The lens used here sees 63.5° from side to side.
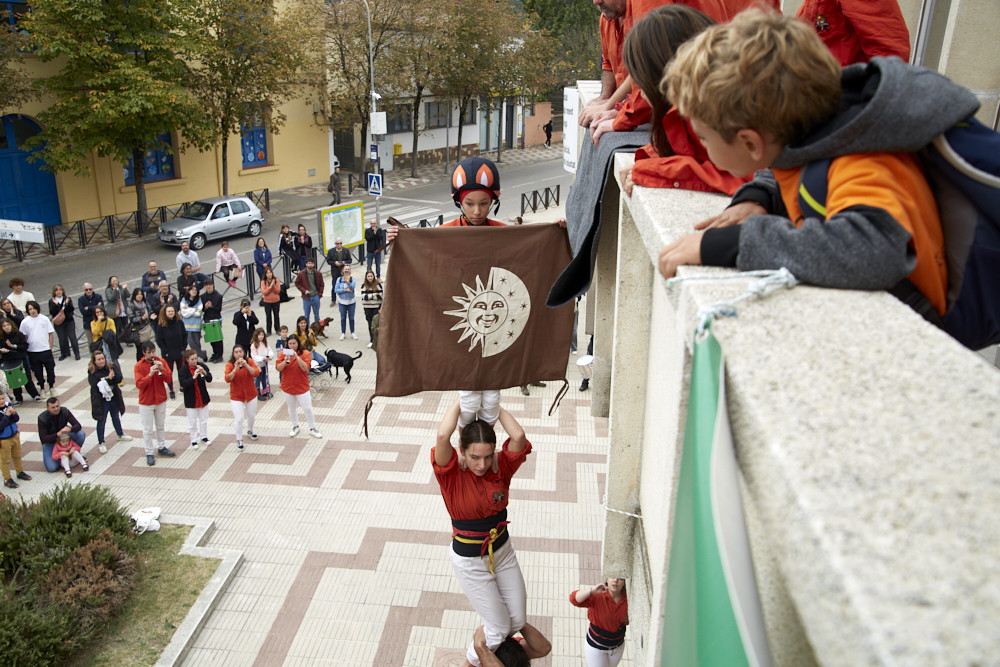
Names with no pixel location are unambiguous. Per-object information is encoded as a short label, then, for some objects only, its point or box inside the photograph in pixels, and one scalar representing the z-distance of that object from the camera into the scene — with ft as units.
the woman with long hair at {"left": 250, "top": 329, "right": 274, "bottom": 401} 45.09
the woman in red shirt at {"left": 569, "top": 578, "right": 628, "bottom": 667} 21.24
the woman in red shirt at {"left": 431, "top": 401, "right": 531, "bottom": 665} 19.30
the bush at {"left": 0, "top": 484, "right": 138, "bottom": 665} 26.68
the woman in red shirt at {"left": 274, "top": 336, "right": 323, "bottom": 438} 43.14
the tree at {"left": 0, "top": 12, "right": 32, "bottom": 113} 71.87
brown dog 56.24
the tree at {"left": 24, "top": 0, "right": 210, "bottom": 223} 74.38
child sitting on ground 40.11
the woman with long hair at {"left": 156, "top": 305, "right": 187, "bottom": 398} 47.91
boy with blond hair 6.75
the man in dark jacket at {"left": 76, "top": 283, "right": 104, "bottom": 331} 52.54
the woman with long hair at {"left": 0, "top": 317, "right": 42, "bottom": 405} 47.24
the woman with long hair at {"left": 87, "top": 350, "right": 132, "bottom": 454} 41.42
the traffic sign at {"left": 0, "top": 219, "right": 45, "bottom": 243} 57.77
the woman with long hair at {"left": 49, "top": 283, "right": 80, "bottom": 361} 52.60
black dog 51.29
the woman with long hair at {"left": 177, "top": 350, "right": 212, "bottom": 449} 41.52
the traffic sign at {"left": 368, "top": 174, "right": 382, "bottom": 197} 75.36
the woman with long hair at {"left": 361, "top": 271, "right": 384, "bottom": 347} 54.24
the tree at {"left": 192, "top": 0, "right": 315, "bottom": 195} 88.17
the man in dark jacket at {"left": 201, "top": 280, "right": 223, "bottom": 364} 53.52
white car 85.25
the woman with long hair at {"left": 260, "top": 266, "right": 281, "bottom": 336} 57.98
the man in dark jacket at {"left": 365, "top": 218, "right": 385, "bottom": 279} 71.88
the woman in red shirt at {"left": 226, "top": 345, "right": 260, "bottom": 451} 41.78
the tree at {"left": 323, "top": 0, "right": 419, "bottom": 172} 108.37
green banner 5.29
